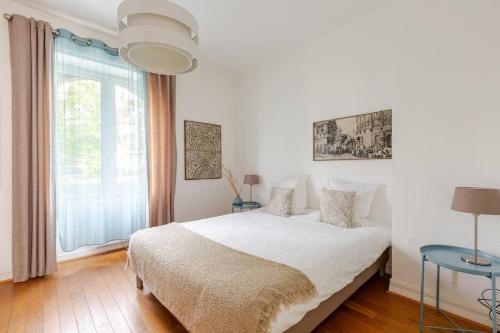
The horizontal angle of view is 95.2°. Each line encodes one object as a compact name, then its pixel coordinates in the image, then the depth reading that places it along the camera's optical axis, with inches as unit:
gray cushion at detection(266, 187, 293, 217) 116.8
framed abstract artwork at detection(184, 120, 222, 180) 147.3
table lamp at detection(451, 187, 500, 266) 58.3
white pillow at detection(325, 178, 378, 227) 96.5
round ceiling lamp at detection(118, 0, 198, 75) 48.6
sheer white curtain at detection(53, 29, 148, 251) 104.0
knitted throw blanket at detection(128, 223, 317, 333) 45.5
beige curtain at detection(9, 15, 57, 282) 91.5
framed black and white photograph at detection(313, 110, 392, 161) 97.8
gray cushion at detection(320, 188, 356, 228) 93.9
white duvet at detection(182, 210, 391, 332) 59.9
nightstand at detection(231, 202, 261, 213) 148.0
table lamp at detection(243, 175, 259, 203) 147.8
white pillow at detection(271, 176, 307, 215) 119.1
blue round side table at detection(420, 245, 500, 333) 56.0
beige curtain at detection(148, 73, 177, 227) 127.8
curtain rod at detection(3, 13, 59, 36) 90.5
